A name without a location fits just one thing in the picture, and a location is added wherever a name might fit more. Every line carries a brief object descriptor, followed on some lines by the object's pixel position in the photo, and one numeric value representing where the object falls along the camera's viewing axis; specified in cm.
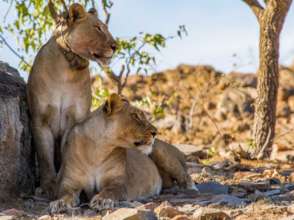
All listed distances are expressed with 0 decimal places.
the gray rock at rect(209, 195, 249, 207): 1371
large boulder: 1468
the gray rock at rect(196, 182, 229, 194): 1599
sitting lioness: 1545
